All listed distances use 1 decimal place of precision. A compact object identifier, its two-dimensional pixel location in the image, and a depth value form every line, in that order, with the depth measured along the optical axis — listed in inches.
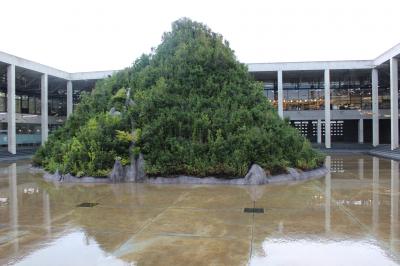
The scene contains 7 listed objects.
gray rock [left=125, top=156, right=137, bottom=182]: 562.9
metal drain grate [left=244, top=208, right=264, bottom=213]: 340.5
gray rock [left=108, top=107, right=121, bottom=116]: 667.4
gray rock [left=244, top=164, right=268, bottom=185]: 518.3
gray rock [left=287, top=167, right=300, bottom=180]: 557.7
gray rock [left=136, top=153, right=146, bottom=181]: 561.3
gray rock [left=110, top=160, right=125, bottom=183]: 557.3
